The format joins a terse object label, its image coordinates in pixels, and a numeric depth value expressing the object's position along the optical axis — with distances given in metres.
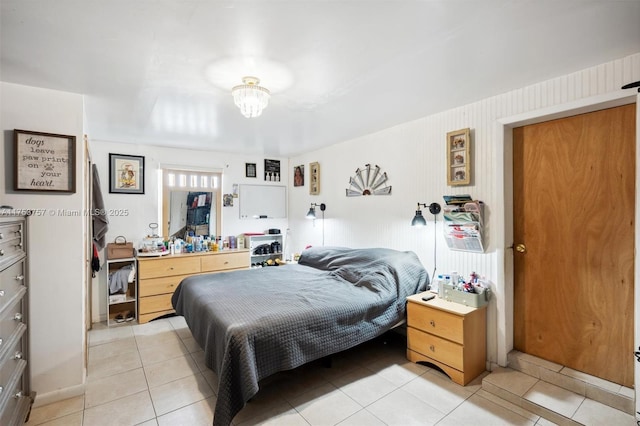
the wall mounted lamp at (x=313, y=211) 4.50
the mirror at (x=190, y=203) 4.41
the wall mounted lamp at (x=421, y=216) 2.95
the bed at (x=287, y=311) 1.88
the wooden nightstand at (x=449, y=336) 2.38
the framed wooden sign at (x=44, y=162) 2.13
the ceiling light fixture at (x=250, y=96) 2.12
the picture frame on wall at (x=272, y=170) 5.23
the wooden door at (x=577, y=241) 2.08
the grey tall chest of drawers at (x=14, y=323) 1.57
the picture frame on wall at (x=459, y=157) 2.70
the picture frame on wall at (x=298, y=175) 5.07
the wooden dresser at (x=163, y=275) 3.80
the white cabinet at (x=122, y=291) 3.78
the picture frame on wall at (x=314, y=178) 4.65
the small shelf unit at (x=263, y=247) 4.98
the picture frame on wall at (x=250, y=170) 5.03
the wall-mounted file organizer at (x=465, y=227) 2.60
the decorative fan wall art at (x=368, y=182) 3.58
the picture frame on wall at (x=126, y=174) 4.02
